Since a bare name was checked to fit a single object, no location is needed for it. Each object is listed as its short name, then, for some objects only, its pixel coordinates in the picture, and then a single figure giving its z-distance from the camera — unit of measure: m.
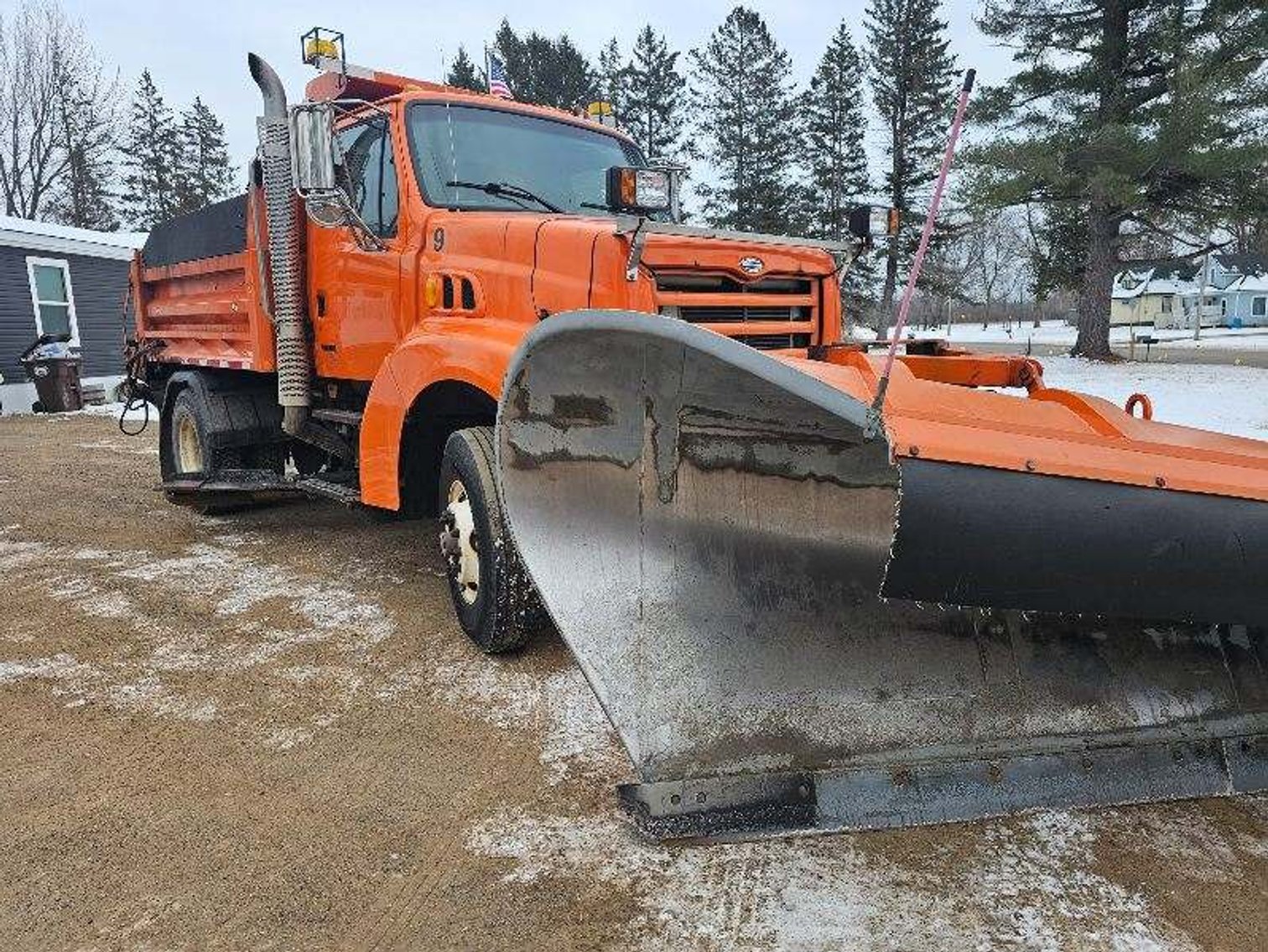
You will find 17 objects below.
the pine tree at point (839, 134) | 32.38
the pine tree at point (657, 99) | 38.06
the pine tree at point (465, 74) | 39.03
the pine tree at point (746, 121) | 33.62
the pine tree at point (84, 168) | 35.81
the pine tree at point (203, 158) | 47.66
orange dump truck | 2.03
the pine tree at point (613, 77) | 38.41
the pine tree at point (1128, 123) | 17.39
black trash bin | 15.20
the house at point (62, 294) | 15.57
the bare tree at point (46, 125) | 34.19
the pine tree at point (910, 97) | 30.28
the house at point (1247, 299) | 59.34
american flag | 6.75
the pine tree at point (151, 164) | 46.62
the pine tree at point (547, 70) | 38.56
